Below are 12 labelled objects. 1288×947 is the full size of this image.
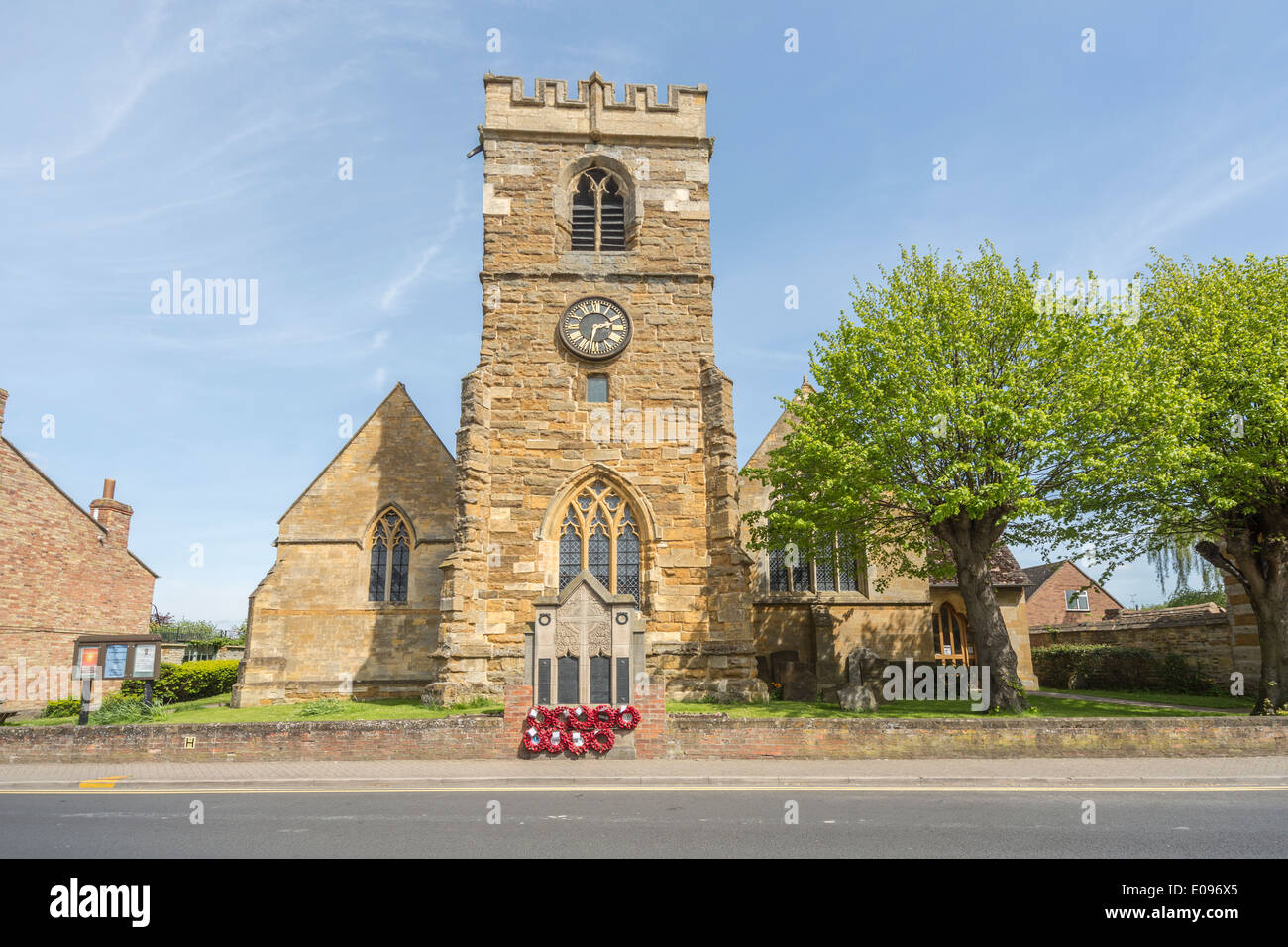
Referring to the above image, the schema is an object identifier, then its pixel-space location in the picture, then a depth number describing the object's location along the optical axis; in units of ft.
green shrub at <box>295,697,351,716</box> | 58.87
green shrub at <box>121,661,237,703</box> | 80.79
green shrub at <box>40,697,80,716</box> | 65.67
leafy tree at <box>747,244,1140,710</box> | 53.16
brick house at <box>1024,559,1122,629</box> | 145.69
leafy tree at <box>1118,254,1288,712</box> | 52.95
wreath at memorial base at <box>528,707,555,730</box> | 43.75
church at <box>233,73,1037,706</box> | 63.67
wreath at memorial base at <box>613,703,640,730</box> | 43.42
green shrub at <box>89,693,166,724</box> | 53.78
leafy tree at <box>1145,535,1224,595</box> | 130.52
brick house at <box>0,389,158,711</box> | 80.74
